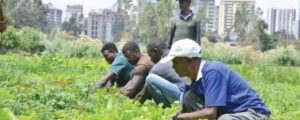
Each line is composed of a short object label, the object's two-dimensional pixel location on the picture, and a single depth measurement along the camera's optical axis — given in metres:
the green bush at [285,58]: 31.47
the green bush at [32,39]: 29.34
